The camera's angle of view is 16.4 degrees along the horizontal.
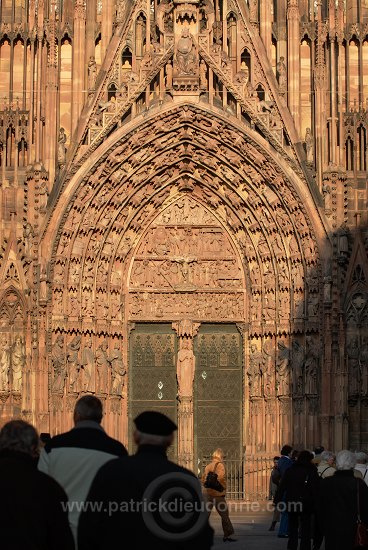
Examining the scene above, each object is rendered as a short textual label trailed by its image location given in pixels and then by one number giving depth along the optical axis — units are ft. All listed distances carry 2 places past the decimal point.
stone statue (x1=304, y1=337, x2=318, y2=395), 96.63
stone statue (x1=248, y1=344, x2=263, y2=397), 99.86
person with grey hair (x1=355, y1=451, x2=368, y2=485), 50.14
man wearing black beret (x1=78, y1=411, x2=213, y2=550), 23.15
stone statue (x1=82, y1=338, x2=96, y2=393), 97.50
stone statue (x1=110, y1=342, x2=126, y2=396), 99.40
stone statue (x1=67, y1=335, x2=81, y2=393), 96.58
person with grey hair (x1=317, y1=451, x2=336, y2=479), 56.90
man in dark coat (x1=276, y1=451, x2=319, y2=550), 54.24
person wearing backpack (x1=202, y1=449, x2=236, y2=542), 66.33
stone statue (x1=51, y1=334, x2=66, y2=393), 95.55
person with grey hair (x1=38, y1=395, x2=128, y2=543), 28.68
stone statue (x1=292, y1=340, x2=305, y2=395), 97.35
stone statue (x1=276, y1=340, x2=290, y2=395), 97.91
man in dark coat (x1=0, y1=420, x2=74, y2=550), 22.82
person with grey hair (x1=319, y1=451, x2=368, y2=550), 37.11
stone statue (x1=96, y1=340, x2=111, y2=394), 98.63
